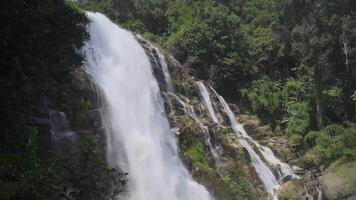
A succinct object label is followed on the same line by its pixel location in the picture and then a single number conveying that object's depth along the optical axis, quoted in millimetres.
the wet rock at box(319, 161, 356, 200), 23266
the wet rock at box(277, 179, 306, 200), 23016
